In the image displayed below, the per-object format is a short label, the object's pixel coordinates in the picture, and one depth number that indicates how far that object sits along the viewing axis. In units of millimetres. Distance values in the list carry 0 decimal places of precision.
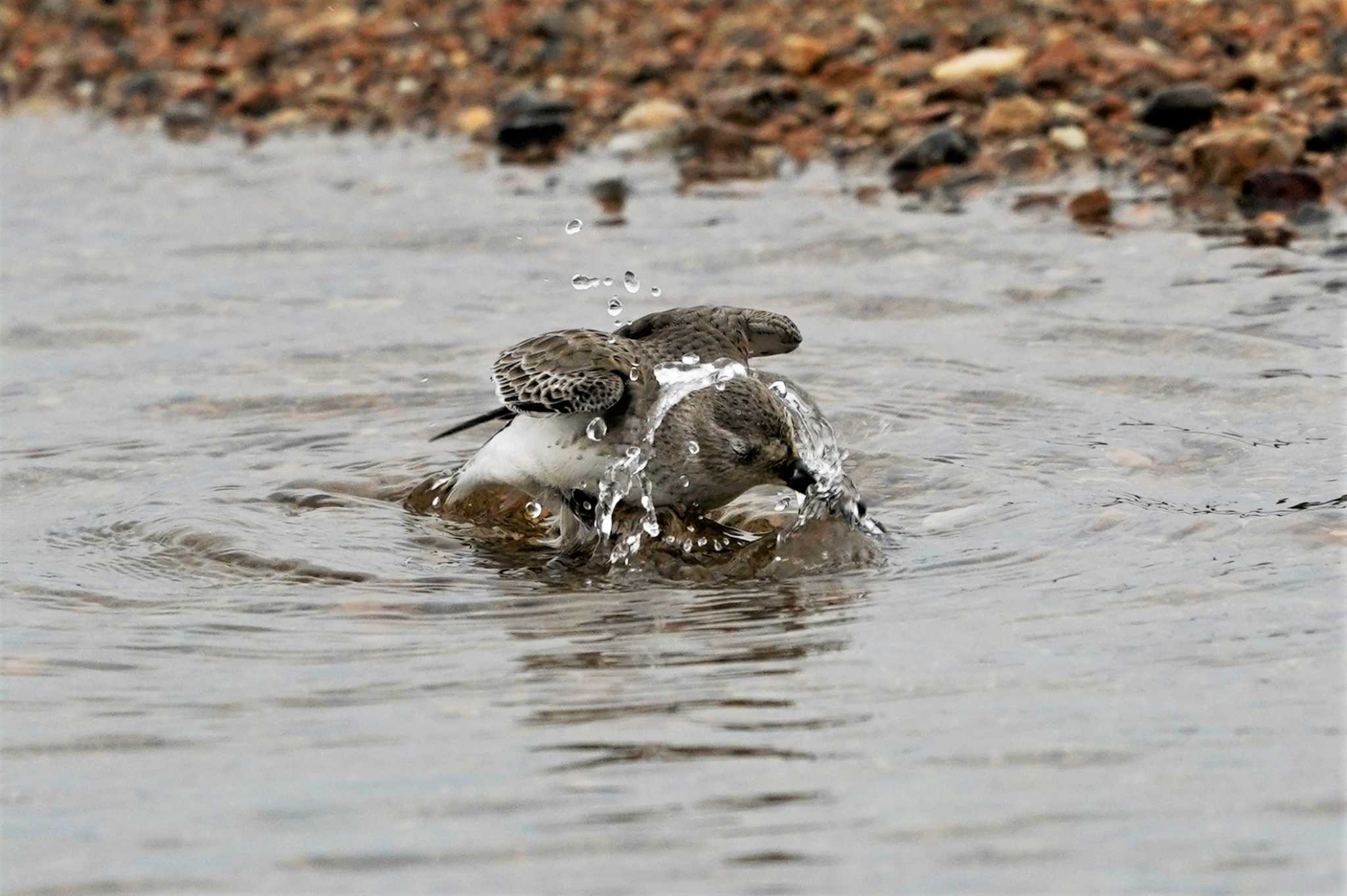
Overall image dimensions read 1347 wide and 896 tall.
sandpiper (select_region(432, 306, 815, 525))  7586
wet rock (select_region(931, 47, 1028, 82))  14406
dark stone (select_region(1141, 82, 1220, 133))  12922
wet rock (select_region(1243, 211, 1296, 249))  11133
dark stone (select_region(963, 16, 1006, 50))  15195
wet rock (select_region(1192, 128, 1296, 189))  11945
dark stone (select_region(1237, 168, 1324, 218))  11594
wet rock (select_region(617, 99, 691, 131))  14875
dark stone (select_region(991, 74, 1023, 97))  14023
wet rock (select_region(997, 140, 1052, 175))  13008
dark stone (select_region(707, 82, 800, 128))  14703
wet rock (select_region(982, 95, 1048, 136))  13508
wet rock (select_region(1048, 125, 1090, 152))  13188
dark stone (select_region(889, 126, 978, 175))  13203
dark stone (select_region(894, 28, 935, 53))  15555
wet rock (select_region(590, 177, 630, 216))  13281
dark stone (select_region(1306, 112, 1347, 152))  12141
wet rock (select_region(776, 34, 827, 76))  15328
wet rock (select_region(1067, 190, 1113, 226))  11906
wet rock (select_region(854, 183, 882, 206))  12766
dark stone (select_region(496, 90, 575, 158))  15117
